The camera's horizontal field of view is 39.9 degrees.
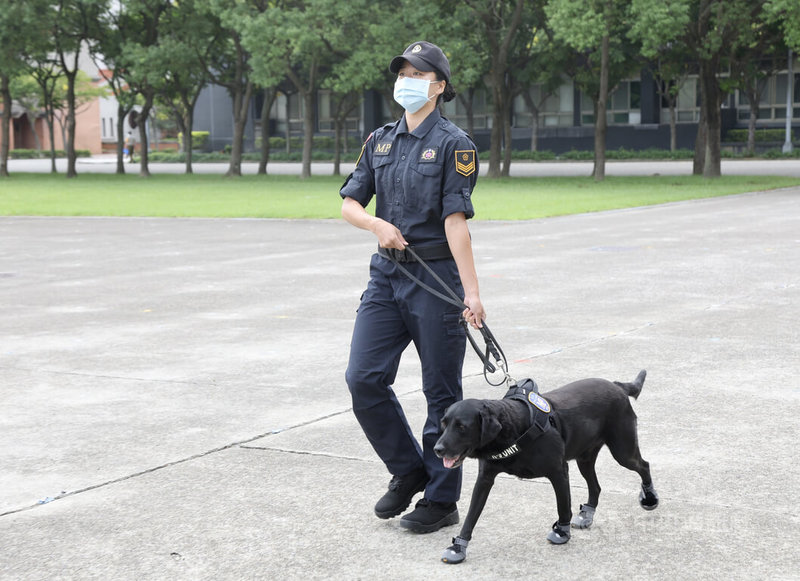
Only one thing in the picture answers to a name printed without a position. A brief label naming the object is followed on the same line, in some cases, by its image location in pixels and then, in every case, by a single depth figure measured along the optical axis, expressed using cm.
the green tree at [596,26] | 3133
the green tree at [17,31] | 4422
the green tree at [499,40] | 3703
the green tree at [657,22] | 3002
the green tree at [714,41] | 3156
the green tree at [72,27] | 4662
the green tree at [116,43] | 4825
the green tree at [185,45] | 4425
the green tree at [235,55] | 4094
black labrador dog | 392
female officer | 447
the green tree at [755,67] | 3800
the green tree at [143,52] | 4381
